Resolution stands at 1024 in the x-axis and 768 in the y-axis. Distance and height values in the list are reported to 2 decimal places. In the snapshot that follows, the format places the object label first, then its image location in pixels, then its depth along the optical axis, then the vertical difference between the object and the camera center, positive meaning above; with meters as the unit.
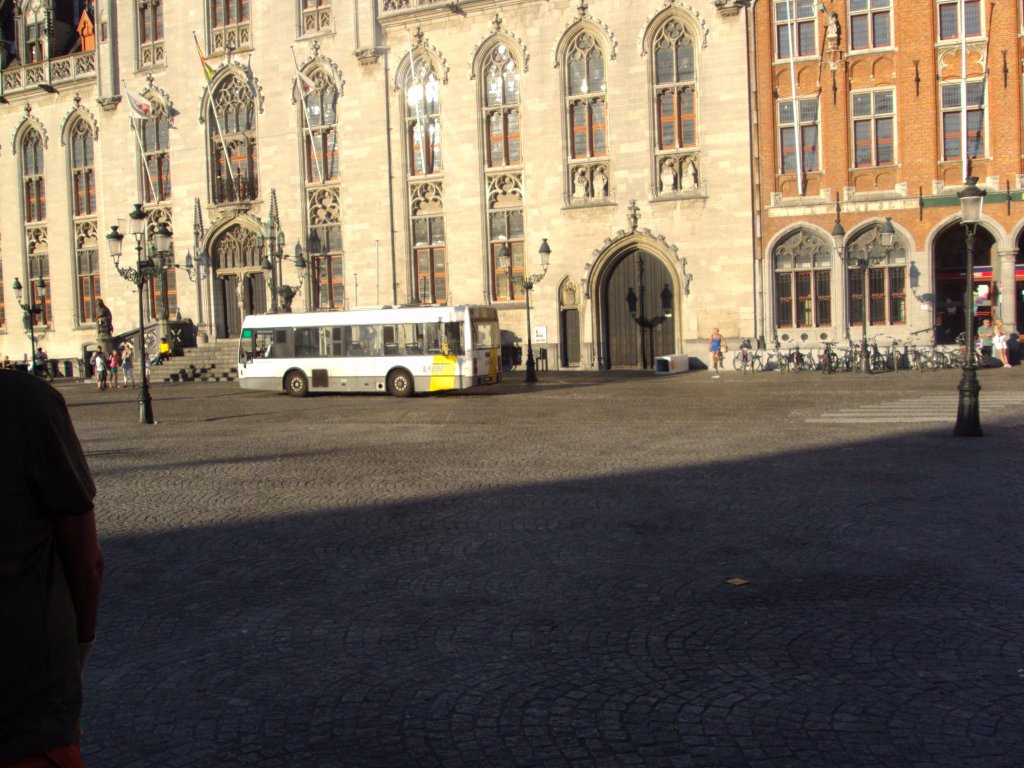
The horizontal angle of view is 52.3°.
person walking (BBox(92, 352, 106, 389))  35.00 -0.56
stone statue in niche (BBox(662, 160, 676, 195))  33.78 +5.08
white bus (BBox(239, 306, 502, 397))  26.52 -0.16
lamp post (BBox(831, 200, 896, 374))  29.50 +2.08
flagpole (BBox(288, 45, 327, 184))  38.41 +8.69
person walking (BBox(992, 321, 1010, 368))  29.34 -0.60
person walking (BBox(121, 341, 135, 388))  37.00 -0.36
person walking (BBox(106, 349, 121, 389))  37.16 -0.46
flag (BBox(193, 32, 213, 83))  39.28 +10.70
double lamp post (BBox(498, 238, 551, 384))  30.02 +2.38
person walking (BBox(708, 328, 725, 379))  32.31 -0.54
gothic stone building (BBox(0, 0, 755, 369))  33.78 +6.72
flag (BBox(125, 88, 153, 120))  40.41 +9.68
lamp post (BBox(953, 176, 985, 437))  14.05 -0.55
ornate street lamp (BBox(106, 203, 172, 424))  21.03 +2.14
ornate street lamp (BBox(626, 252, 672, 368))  34.62 +0.80
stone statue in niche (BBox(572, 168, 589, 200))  35.06 +5.11
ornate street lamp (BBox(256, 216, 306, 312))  36.69 +3.06
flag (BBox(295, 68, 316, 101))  37.91 +9.61
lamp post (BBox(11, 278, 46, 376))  38.22 +2.64
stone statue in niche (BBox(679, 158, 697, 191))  33.56 +5.05
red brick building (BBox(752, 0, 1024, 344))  30.45 +5.03
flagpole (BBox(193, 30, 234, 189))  40.04 +8.54
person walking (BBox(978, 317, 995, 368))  30.10 -0.60
